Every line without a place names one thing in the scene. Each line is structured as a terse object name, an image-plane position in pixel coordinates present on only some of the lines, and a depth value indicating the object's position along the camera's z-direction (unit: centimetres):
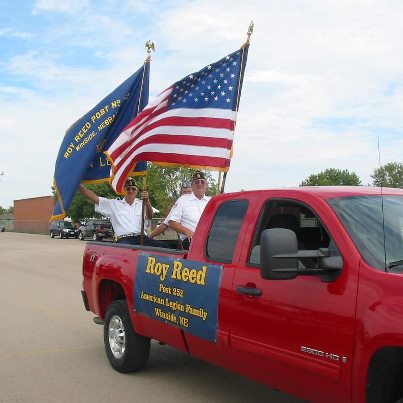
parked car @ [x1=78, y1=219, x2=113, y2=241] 3641
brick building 7286
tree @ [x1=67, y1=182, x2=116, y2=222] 5431
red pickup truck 300
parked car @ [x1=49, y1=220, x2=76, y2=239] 4609
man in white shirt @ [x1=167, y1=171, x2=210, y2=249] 668
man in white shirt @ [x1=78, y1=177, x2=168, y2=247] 744
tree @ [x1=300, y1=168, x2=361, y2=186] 5803
